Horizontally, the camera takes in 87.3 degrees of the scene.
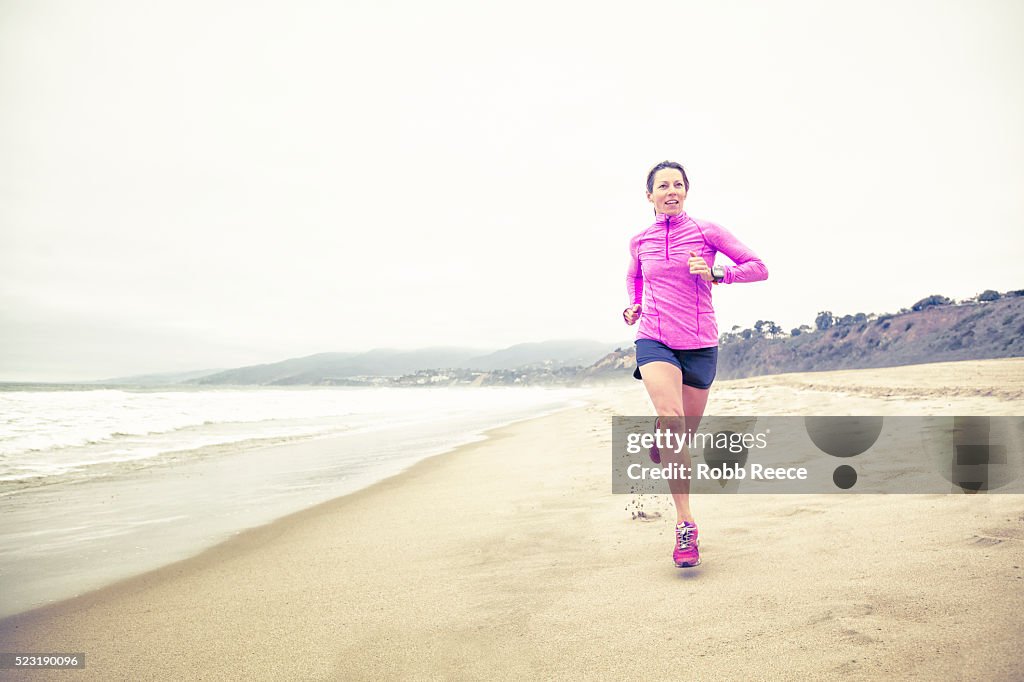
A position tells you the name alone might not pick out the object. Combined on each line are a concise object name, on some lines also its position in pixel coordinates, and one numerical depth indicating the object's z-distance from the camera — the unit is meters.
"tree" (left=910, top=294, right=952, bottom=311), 48.66
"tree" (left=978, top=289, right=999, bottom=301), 44.89
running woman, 3.27
